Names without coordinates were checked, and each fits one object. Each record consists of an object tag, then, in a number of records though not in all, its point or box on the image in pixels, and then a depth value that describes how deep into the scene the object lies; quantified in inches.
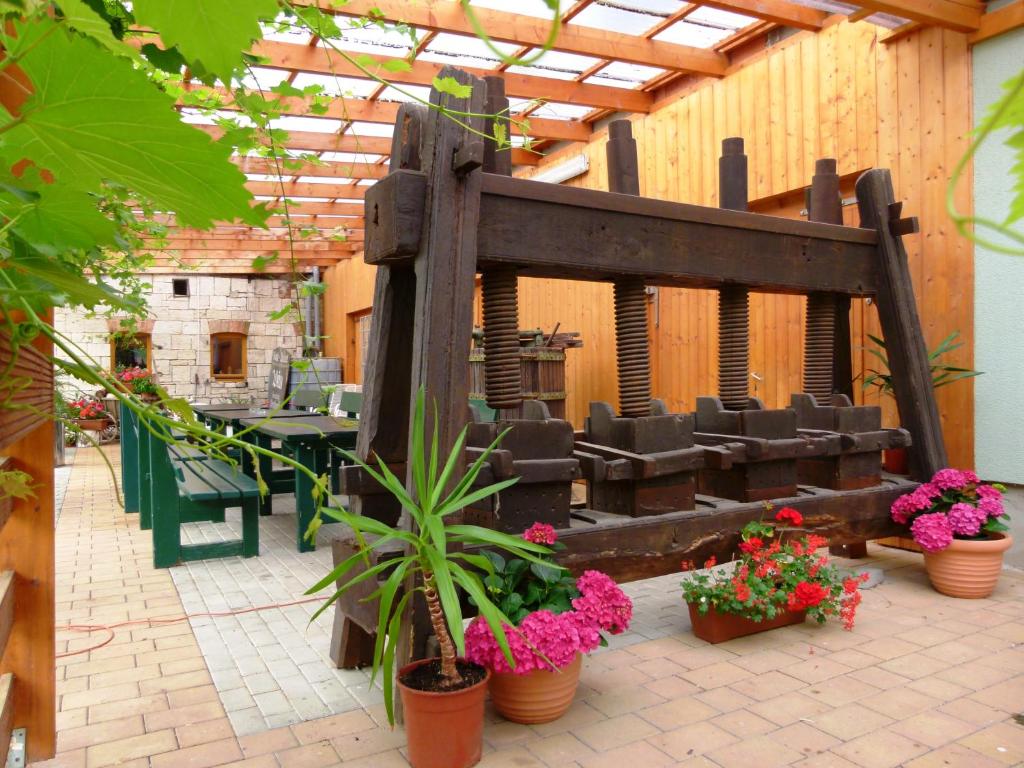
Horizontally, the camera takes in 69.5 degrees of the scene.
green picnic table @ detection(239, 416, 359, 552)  190.1
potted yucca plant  74.3
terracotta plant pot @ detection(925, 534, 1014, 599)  128.7
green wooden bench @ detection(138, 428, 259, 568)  172.7
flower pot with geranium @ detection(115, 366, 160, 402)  353.3
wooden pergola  168.2
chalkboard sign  469.1
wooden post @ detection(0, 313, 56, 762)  78.7
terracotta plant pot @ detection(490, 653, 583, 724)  87.5
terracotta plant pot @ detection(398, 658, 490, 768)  77.0
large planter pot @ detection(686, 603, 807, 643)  115.6
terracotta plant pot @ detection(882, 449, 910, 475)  158.2
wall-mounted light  271.9
